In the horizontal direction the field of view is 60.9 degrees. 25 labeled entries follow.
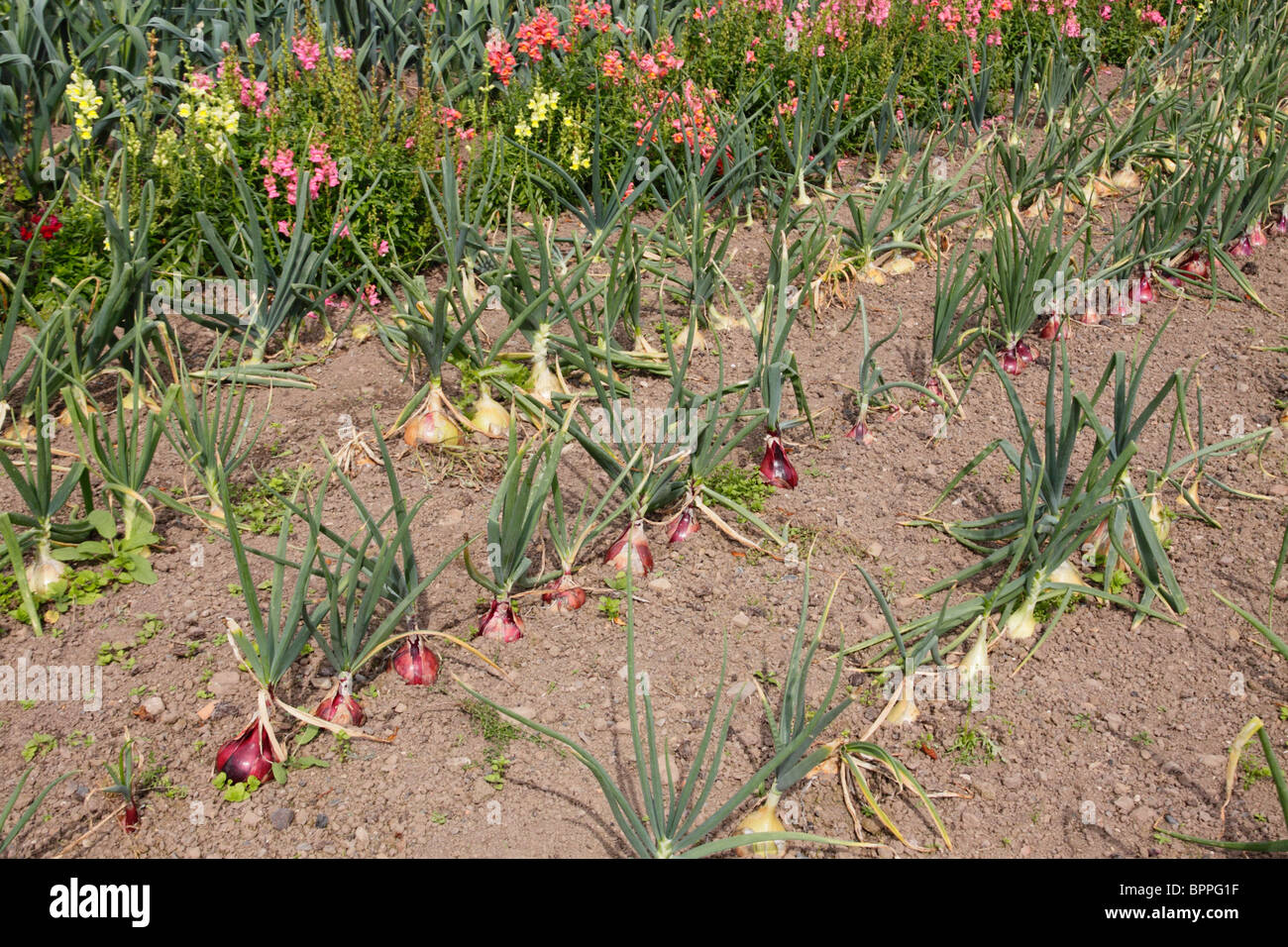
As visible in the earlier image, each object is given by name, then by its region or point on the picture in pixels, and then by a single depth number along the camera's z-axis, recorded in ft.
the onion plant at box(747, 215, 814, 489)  9.83
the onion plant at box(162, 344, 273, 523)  8.99
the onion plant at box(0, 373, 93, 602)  8.48
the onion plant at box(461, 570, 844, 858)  6.29
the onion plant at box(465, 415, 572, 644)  8.05
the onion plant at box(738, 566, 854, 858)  6.76
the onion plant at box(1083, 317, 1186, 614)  8.40
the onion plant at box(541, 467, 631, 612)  8.62
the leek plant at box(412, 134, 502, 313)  11.51
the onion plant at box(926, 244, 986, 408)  10.87
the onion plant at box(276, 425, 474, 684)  7.47
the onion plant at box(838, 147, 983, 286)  13.79
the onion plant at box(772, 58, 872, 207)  14.62
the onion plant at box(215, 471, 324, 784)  7.17
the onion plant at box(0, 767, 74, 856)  6.32
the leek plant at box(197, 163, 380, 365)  11.51
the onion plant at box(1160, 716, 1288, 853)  5.88
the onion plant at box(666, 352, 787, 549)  9.46
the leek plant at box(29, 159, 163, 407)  10.08
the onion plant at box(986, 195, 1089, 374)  11.07
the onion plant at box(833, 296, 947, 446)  10.68
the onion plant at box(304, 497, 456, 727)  7.44
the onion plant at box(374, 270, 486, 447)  10.30
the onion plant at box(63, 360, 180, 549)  8.73
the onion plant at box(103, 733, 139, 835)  6.92
